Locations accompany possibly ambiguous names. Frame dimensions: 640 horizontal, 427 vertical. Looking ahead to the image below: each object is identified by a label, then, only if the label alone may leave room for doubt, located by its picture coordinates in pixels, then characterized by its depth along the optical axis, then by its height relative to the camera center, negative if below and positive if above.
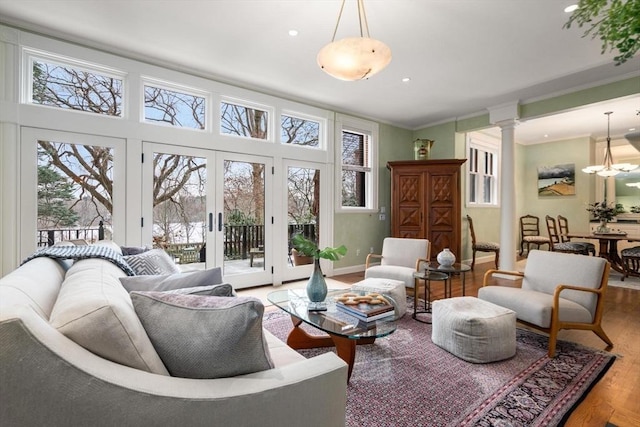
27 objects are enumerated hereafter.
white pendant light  2.22 +1.15
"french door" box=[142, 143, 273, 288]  3.90 +0.06
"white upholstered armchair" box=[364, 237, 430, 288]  3.71 -0.60
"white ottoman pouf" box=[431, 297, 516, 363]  2.34 -0.91
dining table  5.13 -0.57
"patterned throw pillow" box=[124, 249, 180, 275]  2.32 -0.39
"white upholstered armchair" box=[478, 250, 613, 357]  2.49 -0.71
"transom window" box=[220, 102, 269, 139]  4.44 +1.38
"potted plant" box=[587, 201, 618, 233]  5.40 -0.01
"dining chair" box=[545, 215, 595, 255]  5.27 -0.57
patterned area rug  1.76 -1.13
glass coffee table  1.91 -0.72
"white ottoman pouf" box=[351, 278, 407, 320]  3.09 -0.75
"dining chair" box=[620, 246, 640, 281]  4.79 -0.71
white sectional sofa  0.71 -0.47
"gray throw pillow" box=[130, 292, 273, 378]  1.00 -0.40
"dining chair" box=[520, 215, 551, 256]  7.70 -0.32
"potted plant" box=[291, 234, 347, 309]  2.31 -0.34
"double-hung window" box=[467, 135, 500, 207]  6.65 +0.99
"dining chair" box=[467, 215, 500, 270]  5.68 -0.60
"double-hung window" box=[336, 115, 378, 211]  5.69 +0.95
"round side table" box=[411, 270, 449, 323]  3.14 -0.65
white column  5.09 +0.22
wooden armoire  5.51 +0.23
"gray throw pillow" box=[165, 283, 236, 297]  1.37 -0.34
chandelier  5.73 +0.87
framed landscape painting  7.25 +0.83
